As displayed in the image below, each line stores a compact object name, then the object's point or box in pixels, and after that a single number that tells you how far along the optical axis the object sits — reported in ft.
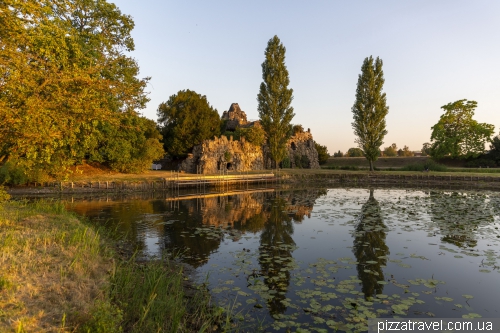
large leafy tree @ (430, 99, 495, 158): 160.86
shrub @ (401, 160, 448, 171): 147.95
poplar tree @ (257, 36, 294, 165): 144.46
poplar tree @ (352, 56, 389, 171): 139.54
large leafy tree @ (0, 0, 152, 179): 23.54
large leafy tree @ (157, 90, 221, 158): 147.13
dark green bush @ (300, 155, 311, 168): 184.55
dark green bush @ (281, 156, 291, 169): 175.01
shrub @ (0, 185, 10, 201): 30.81
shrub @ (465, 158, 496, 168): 153.38
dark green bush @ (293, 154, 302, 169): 181.57
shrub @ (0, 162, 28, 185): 74.18
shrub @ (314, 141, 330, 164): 208.56
